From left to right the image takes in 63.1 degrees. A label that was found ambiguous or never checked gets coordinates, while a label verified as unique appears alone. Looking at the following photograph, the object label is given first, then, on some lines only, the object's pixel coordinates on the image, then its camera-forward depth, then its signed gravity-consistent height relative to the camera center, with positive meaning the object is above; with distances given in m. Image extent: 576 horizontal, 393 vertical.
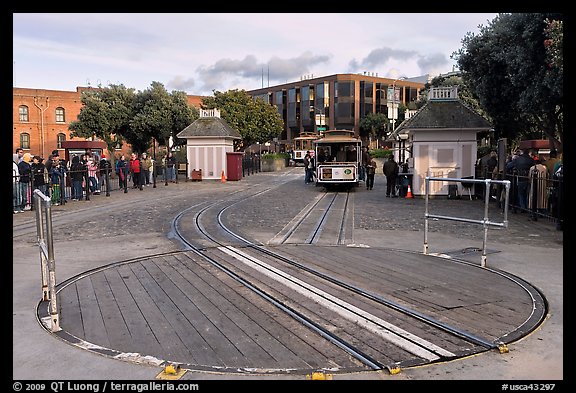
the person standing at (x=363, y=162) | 26.28 -0.34
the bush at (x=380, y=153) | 49.45 +0.30
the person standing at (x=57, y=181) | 17.09 -0.83
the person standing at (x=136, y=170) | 23.75 -0.62
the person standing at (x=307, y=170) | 29.27 -0.85
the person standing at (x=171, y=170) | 30.06 -0.79
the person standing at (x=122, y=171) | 22.02 -0.64
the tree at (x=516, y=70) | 13.55 +2.88
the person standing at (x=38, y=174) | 15.81 -0.52
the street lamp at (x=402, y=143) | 23.25 +0.77
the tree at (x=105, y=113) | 37.84 +3.70
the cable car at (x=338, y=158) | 23.28 -0.09
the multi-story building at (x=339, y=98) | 78.44 +9.97
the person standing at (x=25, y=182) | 15.16 -0.76
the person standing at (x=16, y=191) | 14.79 -1.03
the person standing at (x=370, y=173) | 24.50 -0.89
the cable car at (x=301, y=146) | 58.70 +1.32
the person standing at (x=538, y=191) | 12.95 -1.01
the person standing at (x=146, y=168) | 25.50 -0.56
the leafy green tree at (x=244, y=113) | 46.81 +4.46
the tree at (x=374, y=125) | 74.25 +4.94
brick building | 55.34 +5.03
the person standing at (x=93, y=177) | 19.86 -0.81
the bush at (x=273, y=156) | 48.04 +0.07
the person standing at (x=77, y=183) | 18.72 -0.99
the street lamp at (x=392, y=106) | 45.27 +5.07
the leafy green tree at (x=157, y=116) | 38.03 +3.44
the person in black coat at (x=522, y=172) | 13.89 -0.52
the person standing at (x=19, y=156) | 15.86 +0.09
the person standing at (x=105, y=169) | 20.34 -0.48
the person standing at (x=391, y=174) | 20.05 -0.78
